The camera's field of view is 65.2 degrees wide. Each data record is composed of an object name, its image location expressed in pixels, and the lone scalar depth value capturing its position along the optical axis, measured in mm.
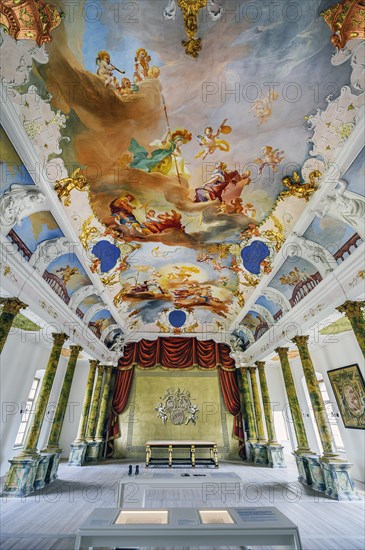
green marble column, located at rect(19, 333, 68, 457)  9321
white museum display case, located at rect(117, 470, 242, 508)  6418
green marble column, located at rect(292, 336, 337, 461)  9195
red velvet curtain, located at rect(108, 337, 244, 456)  18359
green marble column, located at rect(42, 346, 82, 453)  10789
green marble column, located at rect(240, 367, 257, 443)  16717
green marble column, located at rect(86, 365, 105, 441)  15603
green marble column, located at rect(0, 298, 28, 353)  7543
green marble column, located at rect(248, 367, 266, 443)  15891
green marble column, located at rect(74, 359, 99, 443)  15180
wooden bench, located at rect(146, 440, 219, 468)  14406
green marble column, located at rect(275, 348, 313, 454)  10891
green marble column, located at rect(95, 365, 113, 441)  16514
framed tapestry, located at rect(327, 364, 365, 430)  11438
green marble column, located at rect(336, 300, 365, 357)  7742
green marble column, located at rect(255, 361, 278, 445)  14695
